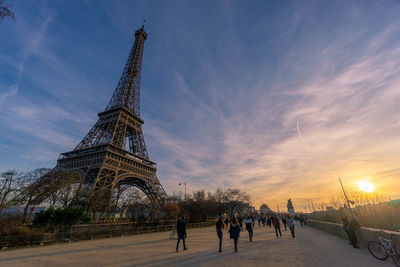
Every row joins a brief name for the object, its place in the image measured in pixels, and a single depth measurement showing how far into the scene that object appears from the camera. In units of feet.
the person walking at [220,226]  27.94
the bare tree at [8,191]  50.85
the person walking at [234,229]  27.40
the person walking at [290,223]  42.22
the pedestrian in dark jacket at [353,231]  28.14
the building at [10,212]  43.59
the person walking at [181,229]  29.58
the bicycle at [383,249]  19.36
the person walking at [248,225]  37.99
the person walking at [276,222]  44.38
